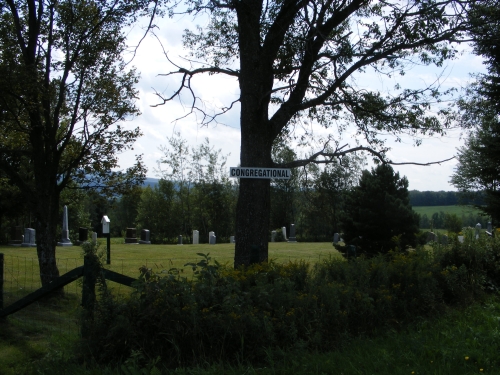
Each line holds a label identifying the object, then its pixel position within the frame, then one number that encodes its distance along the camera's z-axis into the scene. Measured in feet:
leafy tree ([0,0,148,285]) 30.96
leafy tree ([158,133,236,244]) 152.15
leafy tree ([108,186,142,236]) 214.42
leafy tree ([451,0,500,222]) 29.04
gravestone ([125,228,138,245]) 103.24
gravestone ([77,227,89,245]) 92.80
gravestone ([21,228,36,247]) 87.40
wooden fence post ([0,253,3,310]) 24.58
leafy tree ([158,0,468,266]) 26.76
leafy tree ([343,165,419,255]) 61.62
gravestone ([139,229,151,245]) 104.88
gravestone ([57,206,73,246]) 83.82
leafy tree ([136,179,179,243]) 152.35
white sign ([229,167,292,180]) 25.75
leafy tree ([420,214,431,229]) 155.42
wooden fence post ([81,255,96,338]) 18.69
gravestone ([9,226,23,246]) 90.68
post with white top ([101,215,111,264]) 51.79
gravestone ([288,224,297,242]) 125.29
